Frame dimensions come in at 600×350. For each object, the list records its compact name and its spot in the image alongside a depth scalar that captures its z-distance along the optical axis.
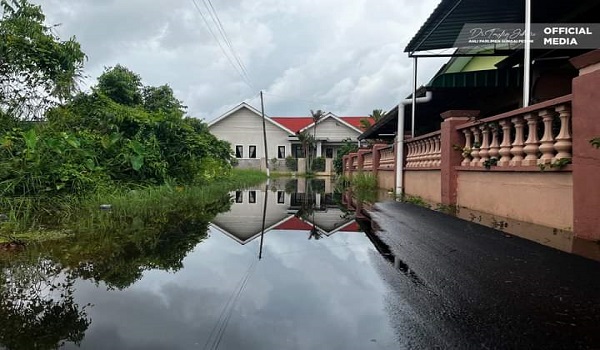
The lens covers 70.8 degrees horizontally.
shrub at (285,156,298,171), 42.88
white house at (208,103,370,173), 44.41
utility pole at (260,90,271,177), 39.88
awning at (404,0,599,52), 9.40
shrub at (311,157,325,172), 42.38
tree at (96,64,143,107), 21.89
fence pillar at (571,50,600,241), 4.52
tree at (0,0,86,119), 10.22
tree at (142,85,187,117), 28.59
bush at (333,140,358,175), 32.50
